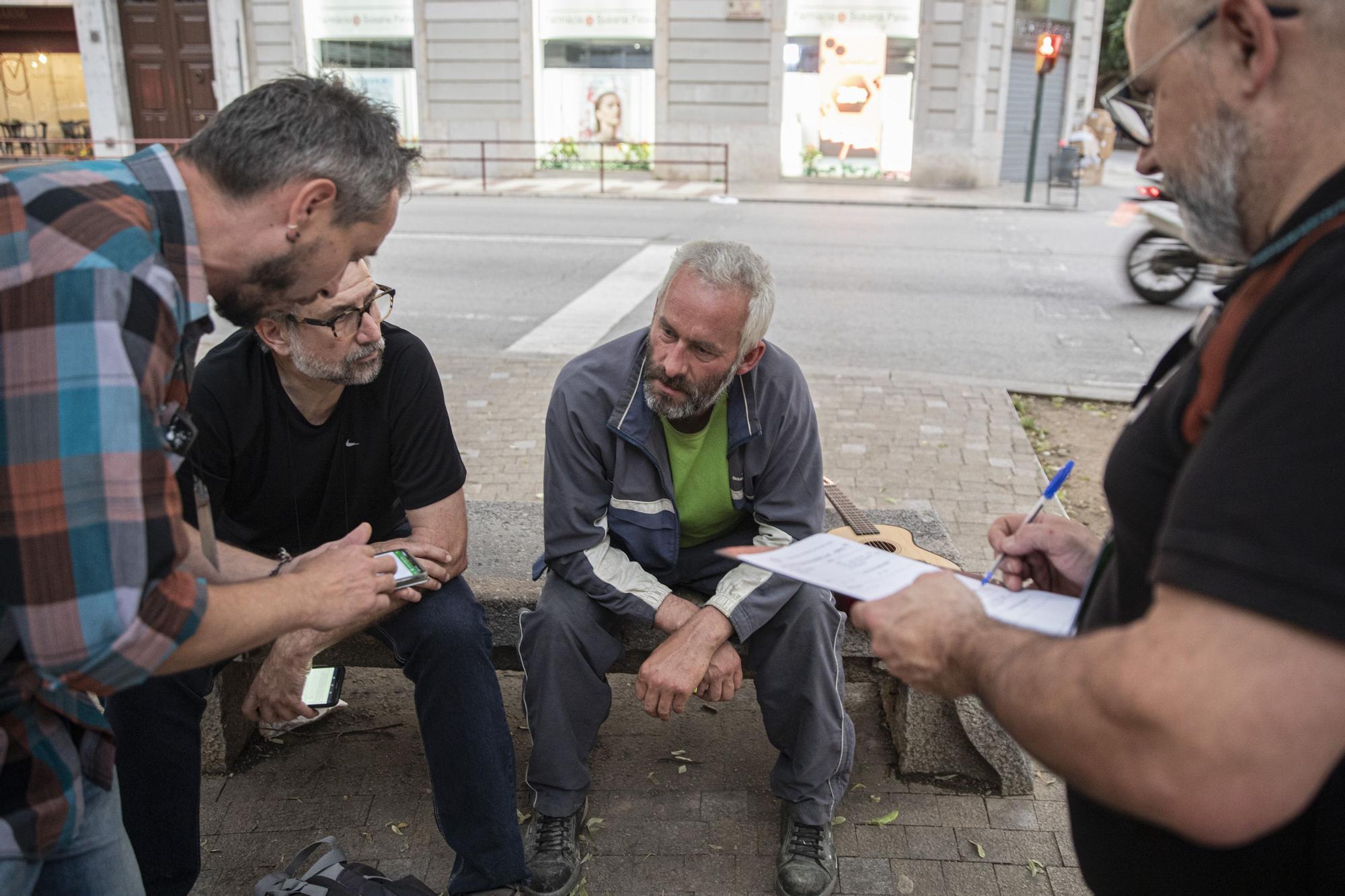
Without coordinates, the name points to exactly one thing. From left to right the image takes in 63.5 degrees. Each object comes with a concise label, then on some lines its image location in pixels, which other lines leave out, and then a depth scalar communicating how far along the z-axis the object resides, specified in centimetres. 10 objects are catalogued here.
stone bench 301
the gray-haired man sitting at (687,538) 278
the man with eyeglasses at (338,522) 253
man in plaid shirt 136
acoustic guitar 327
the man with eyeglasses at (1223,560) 103
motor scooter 964
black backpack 240
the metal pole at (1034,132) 1897
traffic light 1897
